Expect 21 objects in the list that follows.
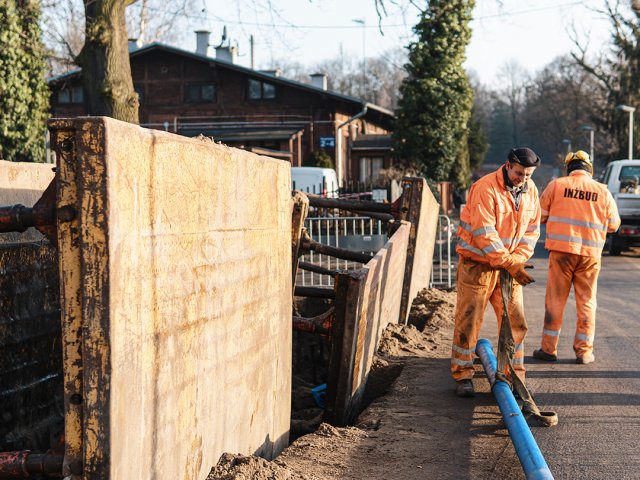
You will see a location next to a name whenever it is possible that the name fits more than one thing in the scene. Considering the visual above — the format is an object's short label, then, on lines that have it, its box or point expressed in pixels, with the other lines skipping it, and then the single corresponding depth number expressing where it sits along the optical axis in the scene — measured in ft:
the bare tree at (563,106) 226.58
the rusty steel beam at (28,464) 10.79
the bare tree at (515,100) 359.25
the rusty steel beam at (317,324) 21.76
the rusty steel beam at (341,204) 32.73
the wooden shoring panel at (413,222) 34.45
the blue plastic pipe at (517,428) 15.21
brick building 133.80
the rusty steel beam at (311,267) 32.09
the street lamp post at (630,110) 127.00
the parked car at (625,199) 69.97
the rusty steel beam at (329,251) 30.09
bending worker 23.00
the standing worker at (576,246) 28.22
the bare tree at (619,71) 156.56
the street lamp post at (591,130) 155.04
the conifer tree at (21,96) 75.72
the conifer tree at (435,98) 126.31
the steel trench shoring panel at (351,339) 20.77
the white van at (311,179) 95.30
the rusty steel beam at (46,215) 10.62
